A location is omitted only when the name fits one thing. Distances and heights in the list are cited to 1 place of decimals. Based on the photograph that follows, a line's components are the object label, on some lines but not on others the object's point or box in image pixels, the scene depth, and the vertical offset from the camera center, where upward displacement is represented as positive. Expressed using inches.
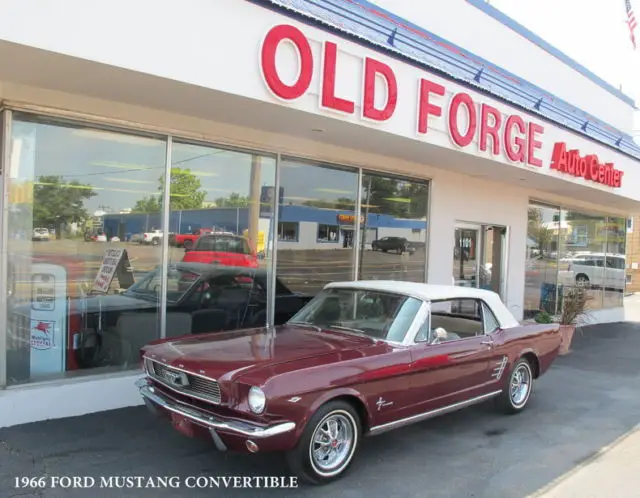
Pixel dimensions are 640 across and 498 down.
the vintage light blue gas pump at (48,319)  221.6 -37.3
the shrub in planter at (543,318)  395.9 -49.1
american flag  475.8 +205.2
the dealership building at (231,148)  186.1 +47.2
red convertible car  147.9 -40.0
